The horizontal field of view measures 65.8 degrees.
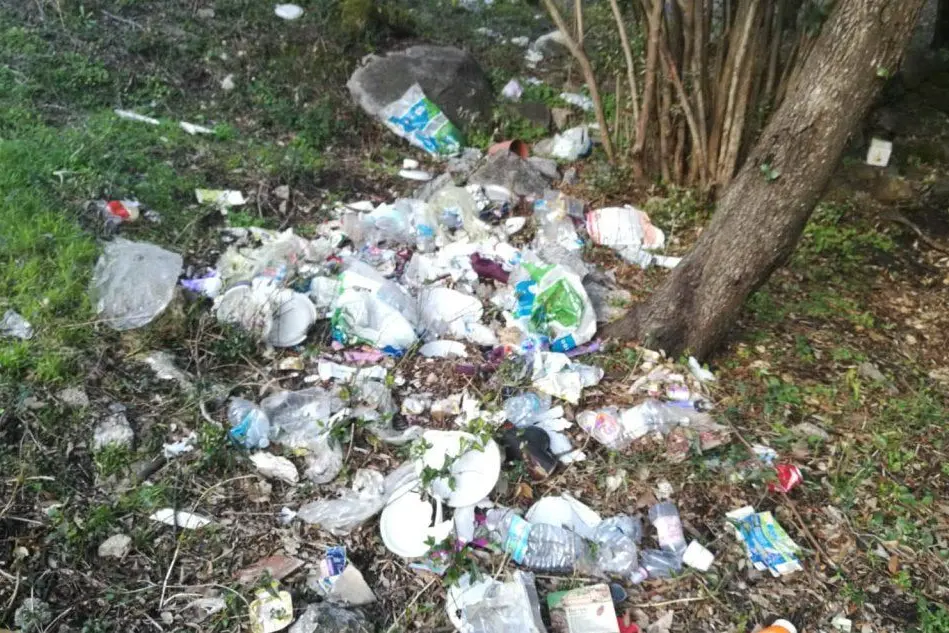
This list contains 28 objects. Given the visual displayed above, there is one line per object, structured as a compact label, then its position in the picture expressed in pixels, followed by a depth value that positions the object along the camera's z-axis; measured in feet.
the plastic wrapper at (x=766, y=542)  7.45
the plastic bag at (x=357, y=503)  7.47
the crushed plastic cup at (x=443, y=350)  9.80
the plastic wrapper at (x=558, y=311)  10.07
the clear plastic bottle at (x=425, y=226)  12.16
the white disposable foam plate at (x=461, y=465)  7.68
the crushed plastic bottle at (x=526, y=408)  8.77
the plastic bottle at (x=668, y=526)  7.54
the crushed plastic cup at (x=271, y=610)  6.45
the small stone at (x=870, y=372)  10.02
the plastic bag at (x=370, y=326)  9.82
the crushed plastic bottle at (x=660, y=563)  7.33
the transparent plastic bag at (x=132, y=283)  9.22
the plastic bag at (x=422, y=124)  15.75
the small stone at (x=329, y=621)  6.41
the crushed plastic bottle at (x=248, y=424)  8.12
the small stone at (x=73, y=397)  8.02
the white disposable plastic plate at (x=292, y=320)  9.69
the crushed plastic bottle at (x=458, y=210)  12.61
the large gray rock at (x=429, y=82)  16.53
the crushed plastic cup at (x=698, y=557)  7.35
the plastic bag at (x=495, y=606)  6.57
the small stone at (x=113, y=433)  7.78
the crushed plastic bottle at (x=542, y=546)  7.23
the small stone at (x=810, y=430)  8.92
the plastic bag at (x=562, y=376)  9.18
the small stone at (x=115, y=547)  6.86
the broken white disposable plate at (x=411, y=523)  7.27
